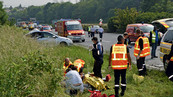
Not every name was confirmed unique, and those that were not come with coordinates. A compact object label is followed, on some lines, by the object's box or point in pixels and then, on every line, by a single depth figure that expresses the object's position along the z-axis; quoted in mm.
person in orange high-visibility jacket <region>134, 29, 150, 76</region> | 7643
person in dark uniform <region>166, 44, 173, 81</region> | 5758
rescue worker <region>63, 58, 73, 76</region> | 8039
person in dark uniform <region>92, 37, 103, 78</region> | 7605
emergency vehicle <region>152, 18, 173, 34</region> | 14903
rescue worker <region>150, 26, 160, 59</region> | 11910
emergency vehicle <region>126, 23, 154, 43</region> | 18655
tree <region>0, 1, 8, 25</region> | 25625
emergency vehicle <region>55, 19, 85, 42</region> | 24703
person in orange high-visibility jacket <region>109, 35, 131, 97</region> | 6163
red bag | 5823
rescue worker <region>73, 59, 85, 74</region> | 8381
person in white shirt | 6380
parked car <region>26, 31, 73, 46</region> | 17094
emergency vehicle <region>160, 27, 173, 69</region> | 8461
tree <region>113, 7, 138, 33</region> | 35969
